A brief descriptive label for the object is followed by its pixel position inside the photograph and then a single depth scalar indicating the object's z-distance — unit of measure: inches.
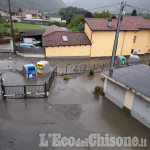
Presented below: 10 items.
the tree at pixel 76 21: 2025.6
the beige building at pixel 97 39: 893.8
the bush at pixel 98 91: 518.4
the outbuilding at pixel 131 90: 369.1
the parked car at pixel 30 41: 1165.4
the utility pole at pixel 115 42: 376.4
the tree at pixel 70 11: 3205.7
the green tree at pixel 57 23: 2512.4
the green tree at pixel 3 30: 1296.1
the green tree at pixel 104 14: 1797.7
